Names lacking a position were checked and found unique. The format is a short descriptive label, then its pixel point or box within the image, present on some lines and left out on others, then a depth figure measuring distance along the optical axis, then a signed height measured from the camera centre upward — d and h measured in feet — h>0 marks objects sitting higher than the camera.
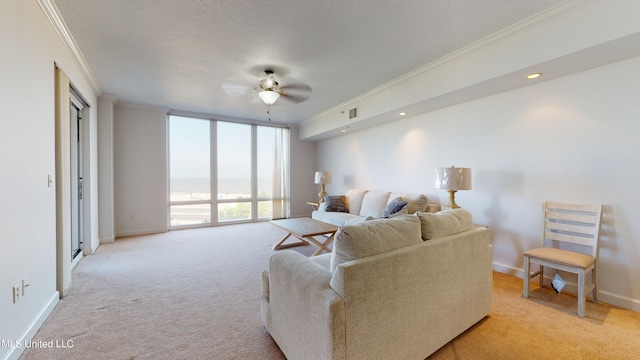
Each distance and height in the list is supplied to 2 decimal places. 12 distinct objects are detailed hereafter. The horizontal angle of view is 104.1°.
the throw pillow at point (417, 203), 12.41 -1.26
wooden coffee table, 11.02 -2.36
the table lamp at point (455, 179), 10.19 -0.06
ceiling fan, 9.34 +3.47
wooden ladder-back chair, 7.10 -2.09
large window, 18.21 +0.56
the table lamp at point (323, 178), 19.35 +0.02
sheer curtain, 21.80 +0.30
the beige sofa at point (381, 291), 4.01 -2.13
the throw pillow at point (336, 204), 17.06 -1.78
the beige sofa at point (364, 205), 12.53 -1.59
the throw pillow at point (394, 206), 12.29 -1.43
